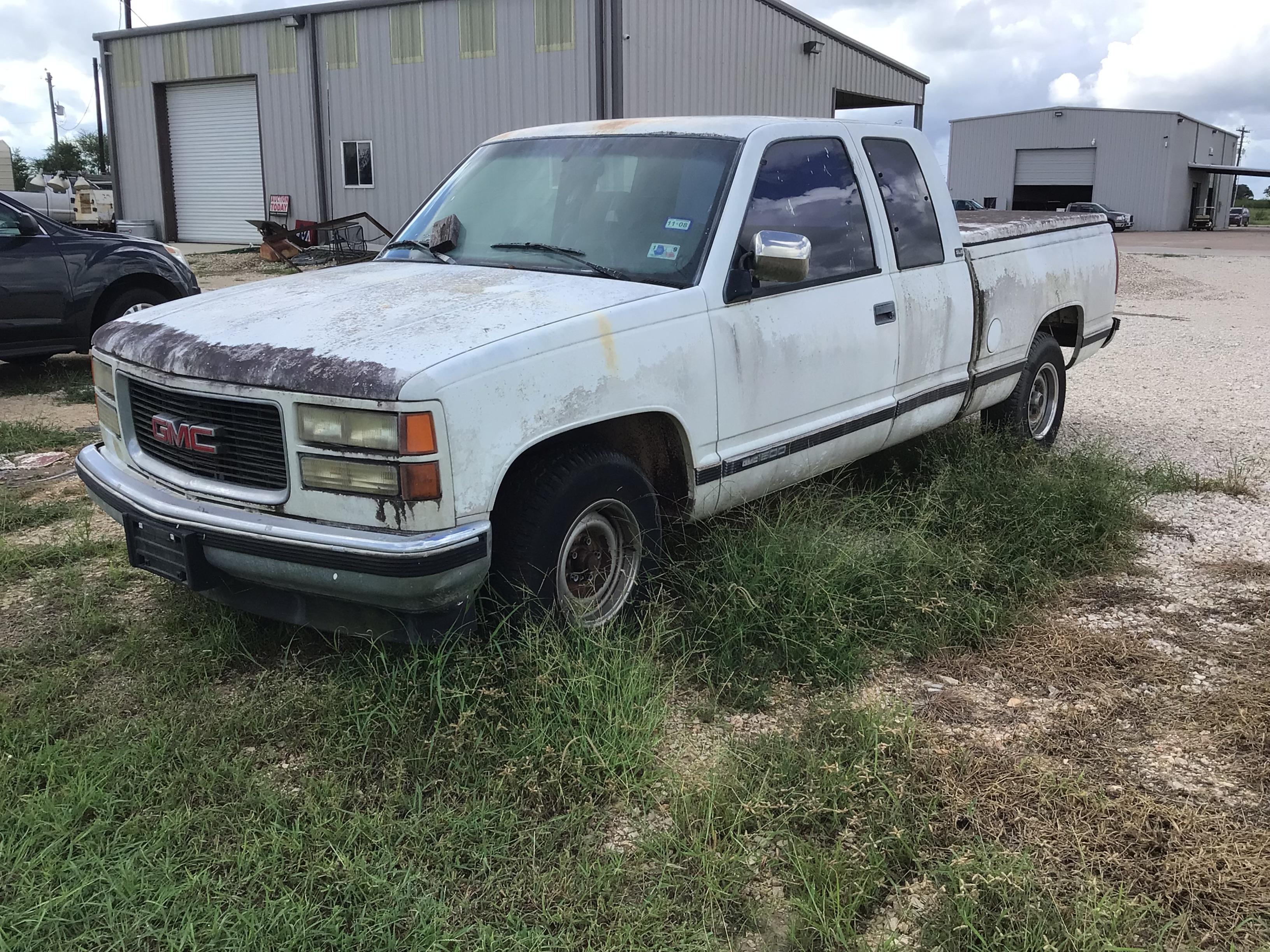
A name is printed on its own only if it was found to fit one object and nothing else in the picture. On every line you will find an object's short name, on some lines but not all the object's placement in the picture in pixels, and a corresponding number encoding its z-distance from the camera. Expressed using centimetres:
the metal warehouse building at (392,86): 1873
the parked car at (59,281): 816
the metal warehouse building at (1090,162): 4984
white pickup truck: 301
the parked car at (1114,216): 4031
